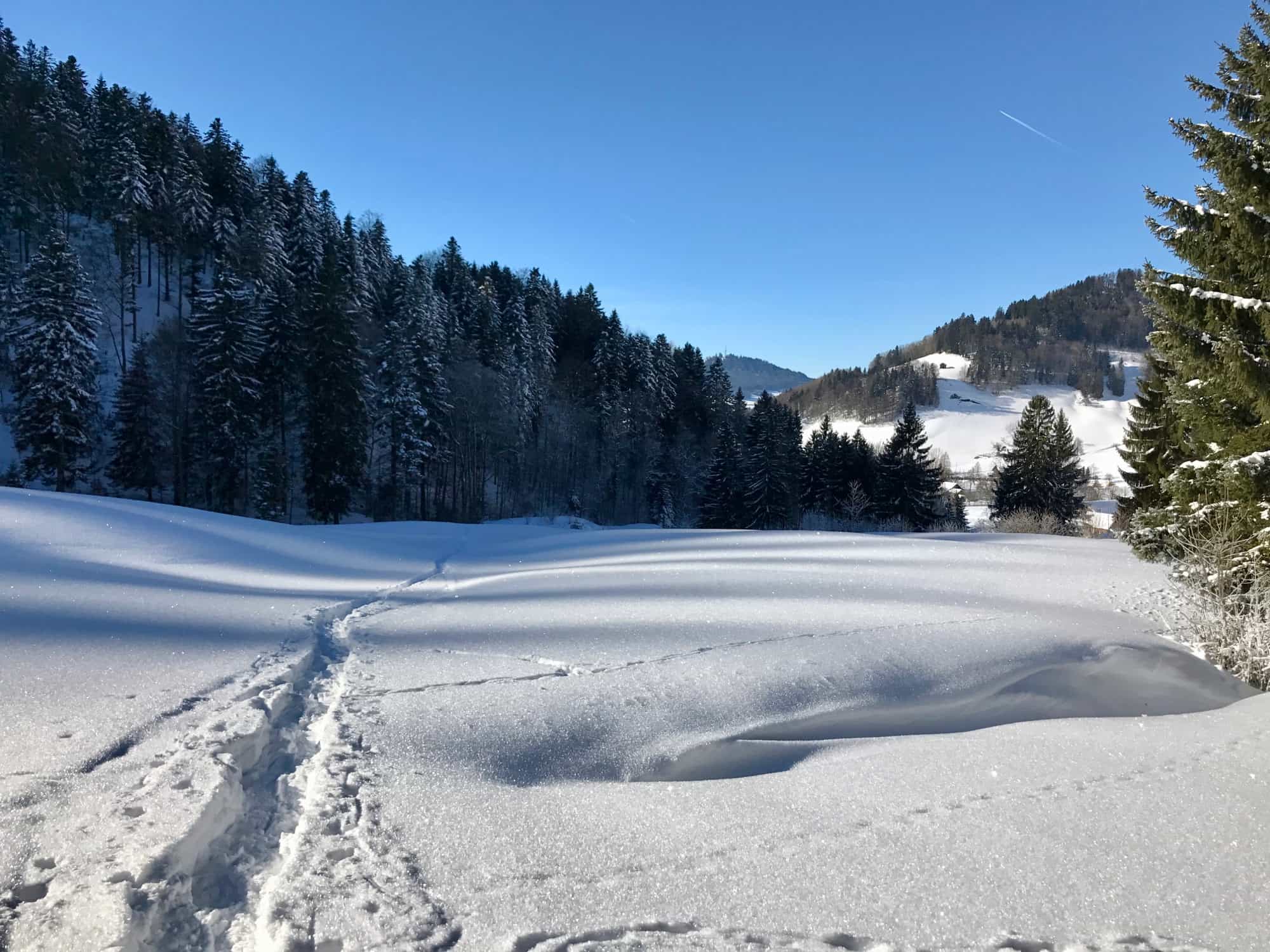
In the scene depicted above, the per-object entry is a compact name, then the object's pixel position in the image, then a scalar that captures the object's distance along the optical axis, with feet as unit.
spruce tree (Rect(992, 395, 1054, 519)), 124.47
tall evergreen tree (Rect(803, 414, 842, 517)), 152.35
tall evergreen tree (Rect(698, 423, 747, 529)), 133.39
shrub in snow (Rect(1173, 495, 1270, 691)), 20.58
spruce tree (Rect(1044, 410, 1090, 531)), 124.47
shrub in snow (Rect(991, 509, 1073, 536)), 87.15
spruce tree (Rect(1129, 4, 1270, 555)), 25.77
